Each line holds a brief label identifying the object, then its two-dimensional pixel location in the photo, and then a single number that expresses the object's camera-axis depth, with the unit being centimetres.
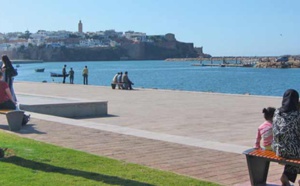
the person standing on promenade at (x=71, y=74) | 3462
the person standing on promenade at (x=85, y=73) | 3403
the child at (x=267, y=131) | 661
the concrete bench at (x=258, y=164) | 606
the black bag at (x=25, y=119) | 1088
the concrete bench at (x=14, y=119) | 1014
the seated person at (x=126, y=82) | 2683
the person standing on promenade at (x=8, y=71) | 1149
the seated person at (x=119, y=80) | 2732
